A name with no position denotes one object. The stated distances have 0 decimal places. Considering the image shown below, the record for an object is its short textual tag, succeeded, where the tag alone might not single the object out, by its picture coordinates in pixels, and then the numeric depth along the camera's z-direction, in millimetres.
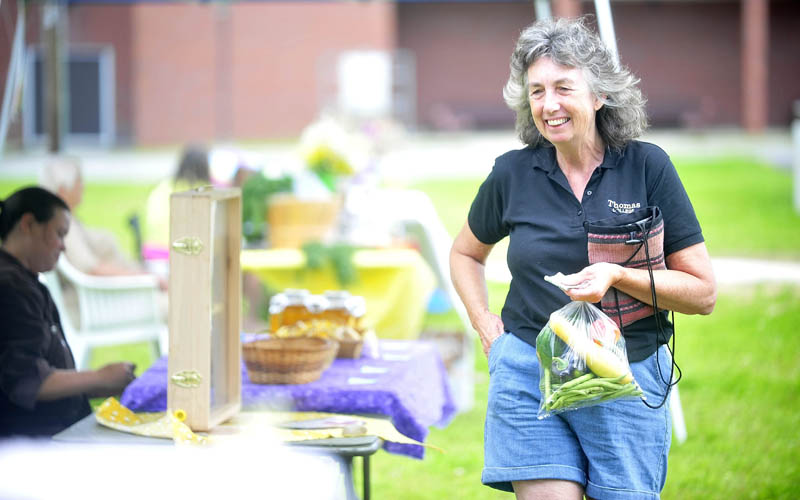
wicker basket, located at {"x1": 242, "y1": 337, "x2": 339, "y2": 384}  5801
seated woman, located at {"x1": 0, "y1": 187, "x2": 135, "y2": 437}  5617
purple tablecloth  5707
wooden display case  4906
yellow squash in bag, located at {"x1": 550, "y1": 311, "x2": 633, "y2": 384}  4281
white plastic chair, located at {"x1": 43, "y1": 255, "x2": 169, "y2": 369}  10039
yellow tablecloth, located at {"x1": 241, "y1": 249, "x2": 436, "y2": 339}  10836
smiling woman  4527
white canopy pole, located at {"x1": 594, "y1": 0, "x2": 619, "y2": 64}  7445
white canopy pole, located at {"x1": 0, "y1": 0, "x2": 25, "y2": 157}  8484
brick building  48656
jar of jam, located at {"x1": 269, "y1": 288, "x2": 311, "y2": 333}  6797
